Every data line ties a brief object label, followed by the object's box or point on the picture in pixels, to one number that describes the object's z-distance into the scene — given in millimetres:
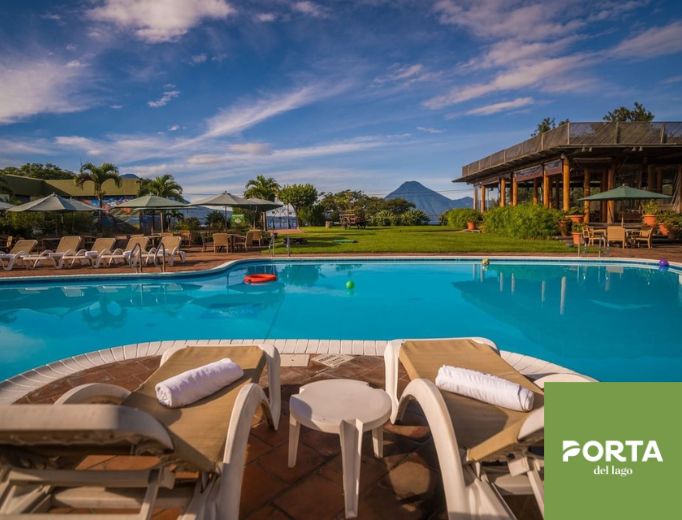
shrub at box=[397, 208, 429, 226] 31375
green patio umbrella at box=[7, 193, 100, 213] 13102
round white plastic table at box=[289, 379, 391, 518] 1979
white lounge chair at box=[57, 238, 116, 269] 11258
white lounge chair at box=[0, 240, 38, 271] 10945
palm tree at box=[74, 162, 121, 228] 23284
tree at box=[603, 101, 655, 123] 41000
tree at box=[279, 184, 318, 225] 35094
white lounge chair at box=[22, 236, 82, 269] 11266
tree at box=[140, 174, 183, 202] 25781
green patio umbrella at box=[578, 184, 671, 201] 14398
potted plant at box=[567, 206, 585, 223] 16797
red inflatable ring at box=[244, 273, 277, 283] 9781
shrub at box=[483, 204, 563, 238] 16422
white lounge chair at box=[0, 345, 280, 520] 1182
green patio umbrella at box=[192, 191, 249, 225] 16094
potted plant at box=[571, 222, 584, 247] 14956
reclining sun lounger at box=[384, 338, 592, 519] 1647
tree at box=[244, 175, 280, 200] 30781
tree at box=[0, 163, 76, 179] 44834
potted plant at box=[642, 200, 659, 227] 15406
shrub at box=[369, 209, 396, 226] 31469
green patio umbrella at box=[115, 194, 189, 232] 14352
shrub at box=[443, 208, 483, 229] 24344
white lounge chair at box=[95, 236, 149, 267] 11305
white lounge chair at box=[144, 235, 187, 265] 11484
